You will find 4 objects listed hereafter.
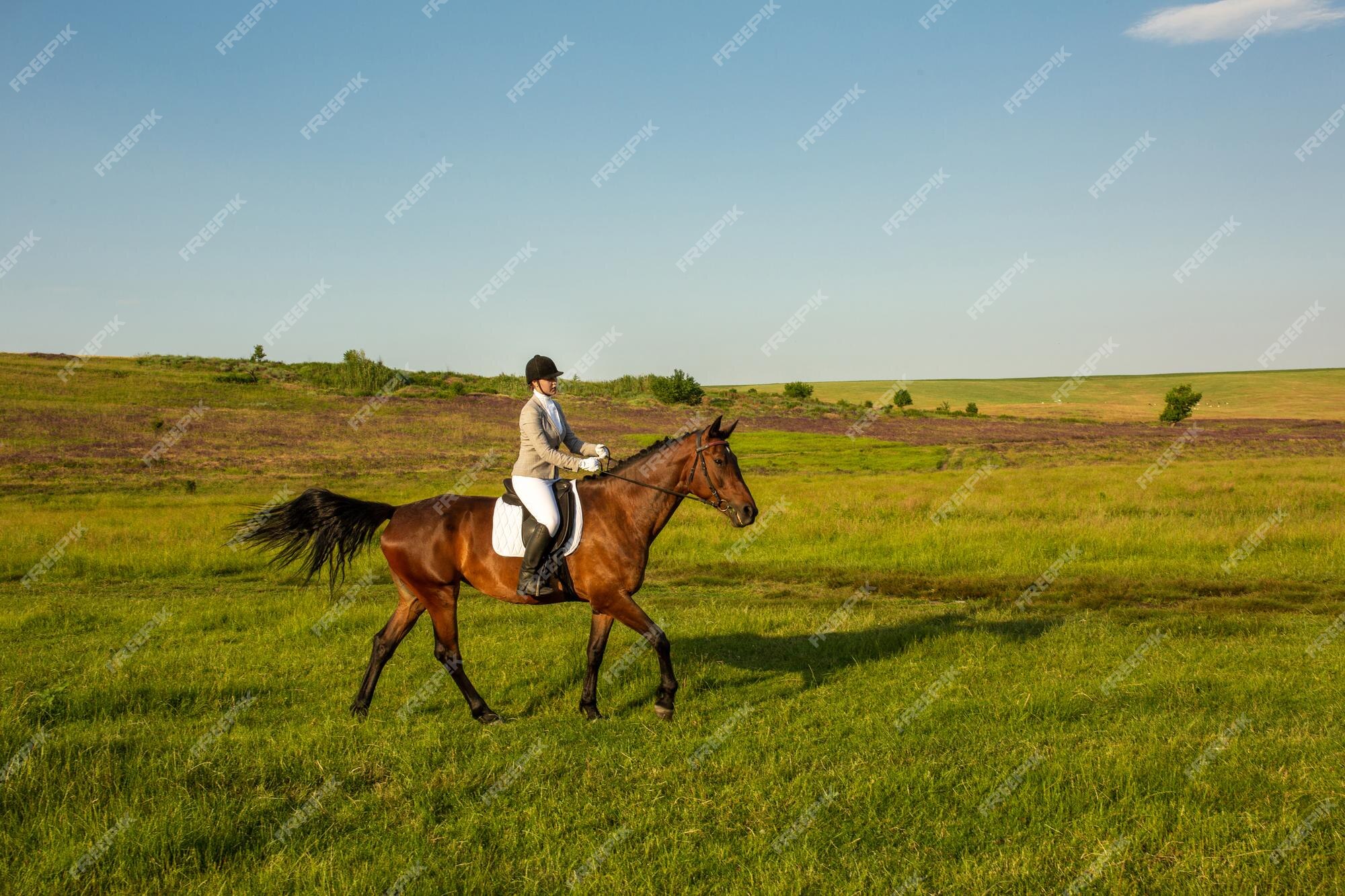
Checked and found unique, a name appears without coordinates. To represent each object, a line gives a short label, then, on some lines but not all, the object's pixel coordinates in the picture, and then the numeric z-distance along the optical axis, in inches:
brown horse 311.1
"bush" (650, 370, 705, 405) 3031.5
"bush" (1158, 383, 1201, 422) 3272.6
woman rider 308.0
